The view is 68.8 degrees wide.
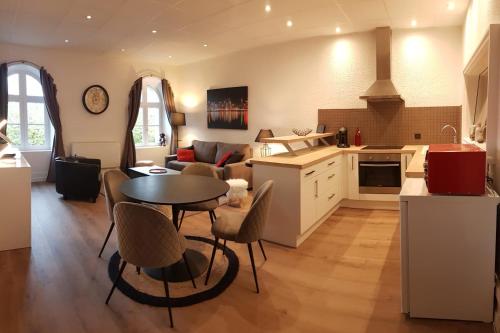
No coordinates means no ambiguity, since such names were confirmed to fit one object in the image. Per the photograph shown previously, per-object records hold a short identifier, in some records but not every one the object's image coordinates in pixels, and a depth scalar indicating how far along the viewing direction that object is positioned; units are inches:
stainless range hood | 202.1
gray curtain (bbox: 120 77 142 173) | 323.3
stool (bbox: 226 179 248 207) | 208.2
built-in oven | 191.3
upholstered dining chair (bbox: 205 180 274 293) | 106.3
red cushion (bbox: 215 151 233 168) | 259.8
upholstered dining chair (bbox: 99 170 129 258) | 130.0
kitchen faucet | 197.5
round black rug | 100.8
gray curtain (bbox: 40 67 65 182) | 280.5
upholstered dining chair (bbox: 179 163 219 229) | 158.7
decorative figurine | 354.3
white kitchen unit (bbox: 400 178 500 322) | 86.4
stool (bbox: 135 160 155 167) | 307.3
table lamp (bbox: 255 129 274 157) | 250.4
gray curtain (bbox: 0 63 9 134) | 262.5
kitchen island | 142.6
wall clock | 302.2
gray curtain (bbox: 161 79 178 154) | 343.9
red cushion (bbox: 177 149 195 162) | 304.3
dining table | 108.0
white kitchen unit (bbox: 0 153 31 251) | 140.7
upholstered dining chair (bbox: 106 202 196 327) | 90.0
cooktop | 205.6
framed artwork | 285.6
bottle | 219.0
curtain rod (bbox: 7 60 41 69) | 267.2
